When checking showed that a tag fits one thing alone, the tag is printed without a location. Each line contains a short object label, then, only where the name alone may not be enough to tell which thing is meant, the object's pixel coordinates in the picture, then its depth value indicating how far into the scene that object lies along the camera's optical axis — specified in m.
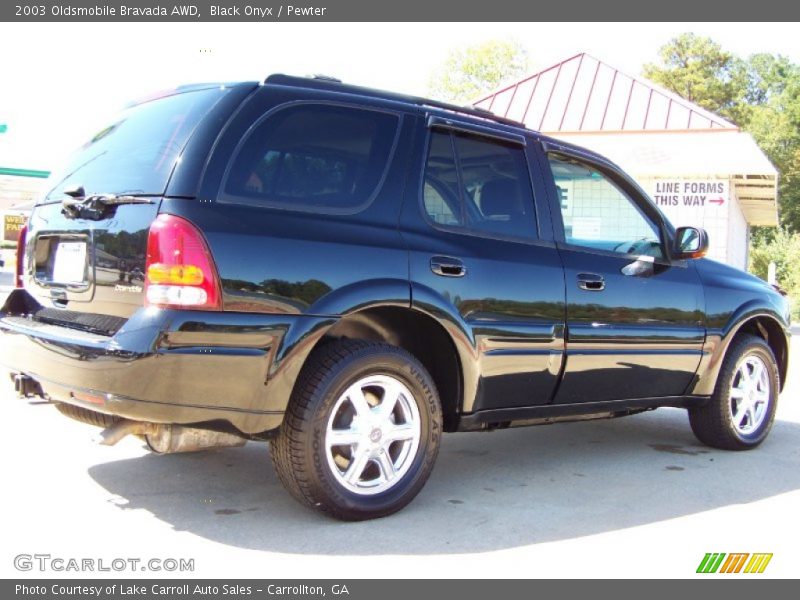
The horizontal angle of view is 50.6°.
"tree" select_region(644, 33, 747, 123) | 52.78
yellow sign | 42.19
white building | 17.94
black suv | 3.28
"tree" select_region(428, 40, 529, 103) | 55.06
